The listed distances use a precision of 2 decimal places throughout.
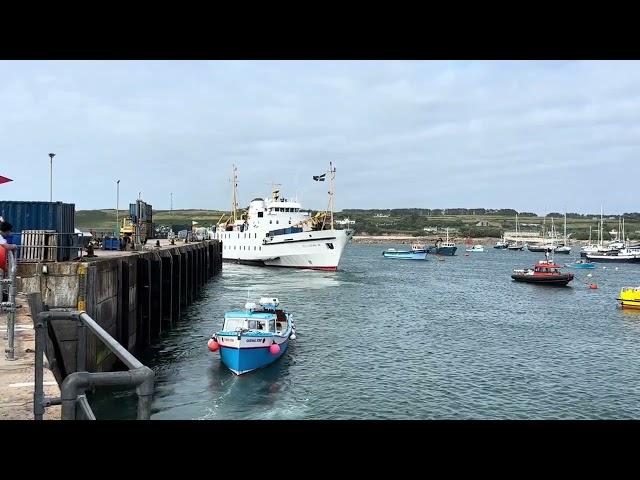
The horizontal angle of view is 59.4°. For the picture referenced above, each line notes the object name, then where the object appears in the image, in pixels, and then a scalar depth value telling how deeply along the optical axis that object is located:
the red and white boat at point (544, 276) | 74.19
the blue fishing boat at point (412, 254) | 138.38
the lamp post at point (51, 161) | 47.91
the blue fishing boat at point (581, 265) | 119.56
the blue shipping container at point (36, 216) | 26.06
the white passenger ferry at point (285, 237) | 85.19
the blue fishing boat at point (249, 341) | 26.58
